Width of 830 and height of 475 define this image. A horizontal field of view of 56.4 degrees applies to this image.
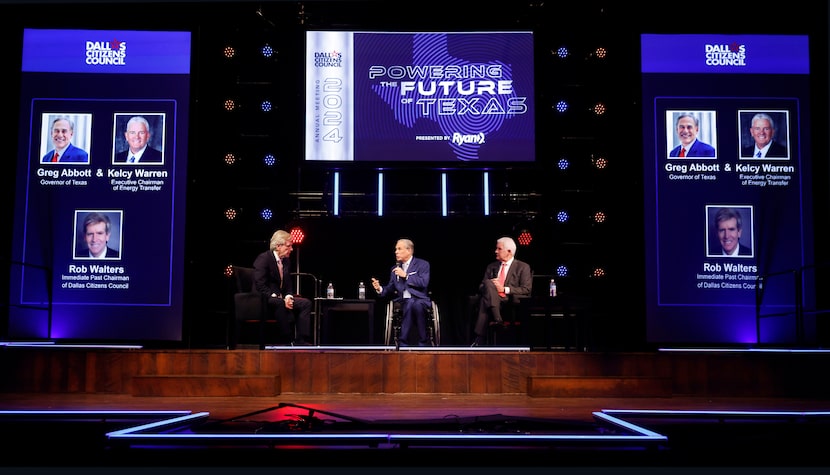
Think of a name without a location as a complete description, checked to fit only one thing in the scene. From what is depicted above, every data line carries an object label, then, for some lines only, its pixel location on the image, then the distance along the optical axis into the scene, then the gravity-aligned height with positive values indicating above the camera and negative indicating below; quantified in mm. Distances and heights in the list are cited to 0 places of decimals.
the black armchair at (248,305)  6401 -128
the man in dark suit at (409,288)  7152 +32
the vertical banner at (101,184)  7051 +976
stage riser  5410 -550
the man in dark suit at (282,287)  6816 +28
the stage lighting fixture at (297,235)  7902 +566
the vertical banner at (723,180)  7203 +1076
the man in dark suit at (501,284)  7172 +74
